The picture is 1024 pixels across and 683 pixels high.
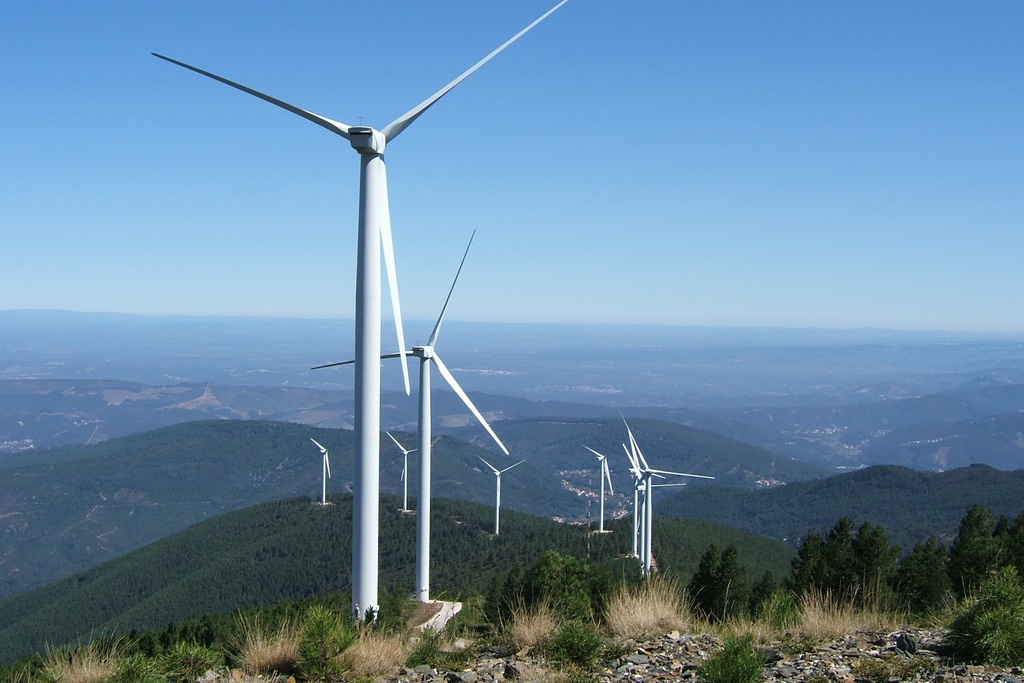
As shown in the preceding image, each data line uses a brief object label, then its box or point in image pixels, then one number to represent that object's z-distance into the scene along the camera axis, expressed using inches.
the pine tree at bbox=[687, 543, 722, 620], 1858.3
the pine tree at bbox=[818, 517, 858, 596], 1991.9
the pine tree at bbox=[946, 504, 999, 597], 1807.3
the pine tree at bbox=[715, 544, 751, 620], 1638.0
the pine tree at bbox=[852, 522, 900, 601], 2032.5
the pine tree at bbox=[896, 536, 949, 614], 1647.3
